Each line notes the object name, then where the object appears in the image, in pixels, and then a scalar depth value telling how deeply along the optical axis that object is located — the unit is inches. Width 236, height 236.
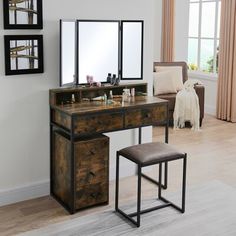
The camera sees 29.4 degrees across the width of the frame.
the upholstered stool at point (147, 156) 129.4
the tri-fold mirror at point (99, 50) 144.9
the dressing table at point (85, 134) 135.0
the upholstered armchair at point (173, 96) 244.4
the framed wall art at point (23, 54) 136.7
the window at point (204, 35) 281.1
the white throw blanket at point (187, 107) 241.3
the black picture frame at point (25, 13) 133.8
